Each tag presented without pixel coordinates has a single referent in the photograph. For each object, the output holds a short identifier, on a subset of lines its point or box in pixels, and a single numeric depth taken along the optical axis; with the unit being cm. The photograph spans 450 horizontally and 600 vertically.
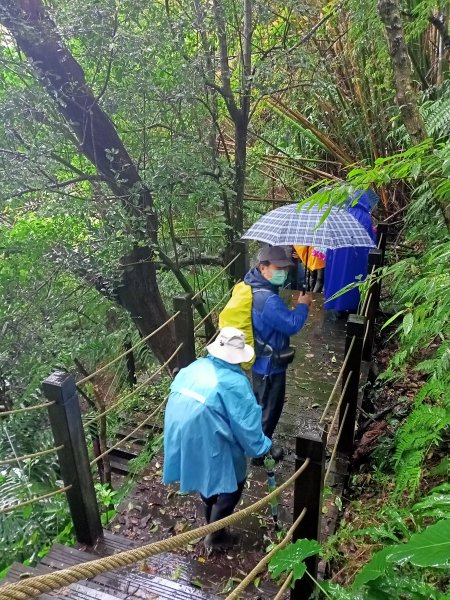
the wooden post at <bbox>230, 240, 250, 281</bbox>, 536
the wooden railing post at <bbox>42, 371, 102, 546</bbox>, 245
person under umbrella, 334
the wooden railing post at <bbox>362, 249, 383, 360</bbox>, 486
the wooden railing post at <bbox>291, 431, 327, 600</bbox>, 206
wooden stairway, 252
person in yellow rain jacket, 620
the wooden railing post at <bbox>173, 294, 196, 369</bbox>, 390
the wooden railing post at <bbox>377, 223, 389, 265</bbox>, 572
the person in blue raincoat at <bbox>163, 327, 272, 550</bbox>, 254
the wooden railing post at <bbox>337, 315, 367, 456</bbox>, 354
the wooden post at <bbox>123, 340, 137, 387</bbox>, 667
